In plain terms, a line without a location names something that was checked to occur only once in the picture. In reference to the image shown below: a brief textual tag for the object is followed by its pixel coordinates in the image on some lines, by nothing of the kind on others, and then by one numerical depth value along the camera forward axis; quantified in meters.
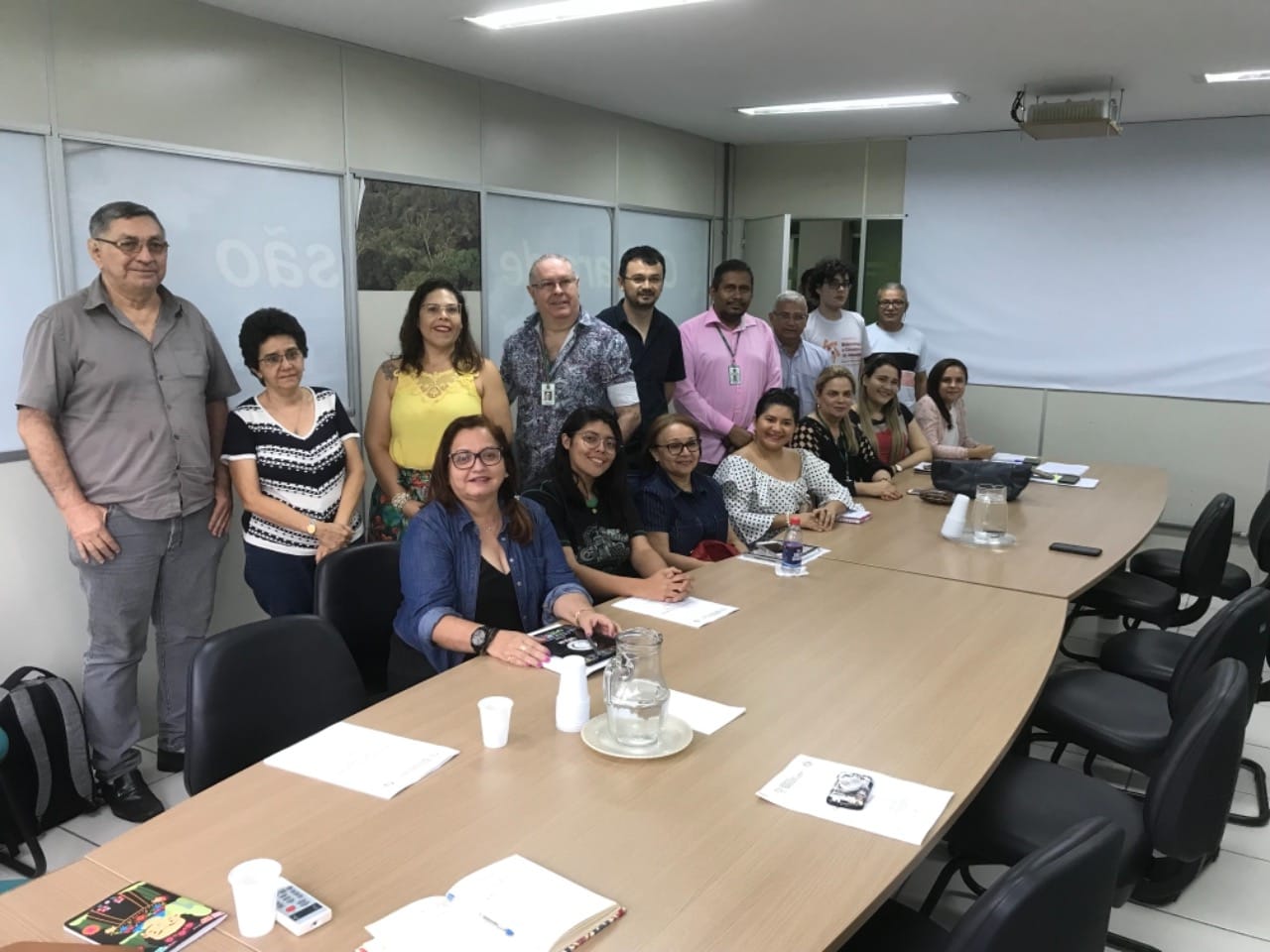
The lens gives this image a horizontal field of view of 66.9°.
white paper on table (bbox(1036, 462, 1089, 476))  5.14
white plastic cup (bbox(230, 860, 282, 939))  1.31
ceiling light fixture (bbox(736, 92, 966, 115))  5.39
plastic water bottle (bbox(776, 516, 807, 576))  3.18
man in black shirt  4.08
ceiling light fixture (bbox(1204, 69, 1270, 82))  4.69
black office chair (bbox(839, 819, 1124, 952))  1.22
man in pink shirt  4.59
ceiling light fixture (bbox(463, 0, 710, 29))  3.55
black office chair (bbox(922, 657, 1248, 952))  1.92
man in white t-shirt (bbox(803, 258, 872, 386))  5.66
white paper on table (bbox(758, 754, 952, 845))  1.62
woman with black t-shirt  3.11
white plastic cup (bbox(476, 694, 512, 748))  1.86
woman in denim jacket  2.47
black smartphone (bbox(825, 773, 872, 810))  1.67
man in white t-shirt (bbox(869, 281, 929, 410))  6.23
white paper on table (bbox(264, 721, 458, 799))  1.74
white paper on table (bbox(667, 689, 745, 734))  2.00
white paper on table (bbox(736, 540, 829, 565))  3.33
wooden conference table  1.40
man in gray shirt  2.91
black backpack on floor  2.84
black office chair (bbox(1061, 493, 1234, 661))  3.76
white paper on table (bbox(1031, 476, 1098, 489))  4.89
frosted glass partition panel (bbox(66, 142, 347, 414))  3.36
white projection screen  6.19
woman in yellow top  3.57
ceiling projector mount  4.75
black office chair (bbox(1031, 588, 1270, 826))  2.38
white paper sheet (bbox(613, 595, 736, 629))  2.66
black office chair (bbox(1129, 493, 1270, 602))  4.20
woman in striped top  3.24
